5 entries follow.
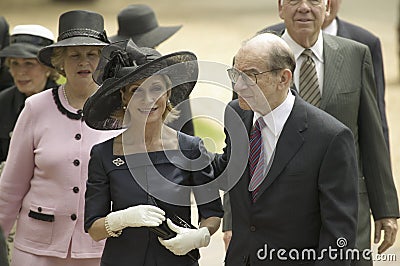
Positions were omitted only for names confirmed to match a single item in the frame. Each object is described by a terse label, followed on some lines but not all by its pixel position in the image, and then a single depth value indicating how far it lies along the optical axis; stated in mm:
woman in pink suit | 10719
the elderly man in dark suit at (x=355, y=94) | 10992
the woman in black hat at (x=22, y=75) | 13055
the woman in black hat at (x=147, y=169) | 8961
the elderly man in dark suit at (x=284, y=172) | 8805
